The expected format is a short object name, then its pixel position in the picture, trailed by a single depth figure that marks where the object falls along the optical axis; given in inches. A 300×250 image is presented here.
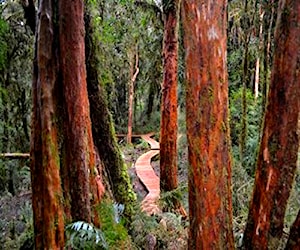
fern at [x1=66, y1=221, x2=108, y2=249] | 176.2
